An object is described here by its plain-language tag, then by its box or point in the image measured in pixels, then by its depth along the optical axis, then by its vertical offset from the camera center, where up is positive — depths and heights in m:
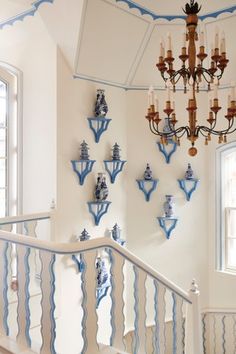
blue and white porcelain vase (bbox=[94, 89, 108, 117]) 4.04 +0.81
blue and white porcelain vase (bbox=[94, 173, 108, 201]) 4.05 -0.15
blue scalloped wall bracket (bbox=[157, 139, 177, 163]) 4.66 +0.36
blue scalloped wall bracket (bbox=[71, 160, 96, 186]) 3.87 +0.09
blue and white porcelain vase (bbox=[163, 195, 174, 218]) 4.64 -0.40
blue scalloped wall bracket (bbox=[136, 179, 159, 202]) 4.58 -0.14
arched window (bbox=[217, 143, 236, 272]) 4.86 -0.48
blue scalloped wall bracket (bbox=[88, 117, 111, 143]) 4.04 +0.58
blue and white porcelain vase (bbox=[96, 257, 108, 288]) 3.91 -1.08
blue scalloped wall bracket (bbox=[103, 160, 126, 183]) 4.23 +0.11
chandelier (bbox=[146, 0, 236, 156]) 2.46 +0.76
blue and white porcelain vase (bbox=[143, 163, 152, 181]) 4.55 +0.01
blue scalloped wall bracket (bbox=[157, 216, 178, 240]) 4.66 -0.64
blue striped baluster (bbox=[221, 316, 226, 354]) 4.91 -2.29
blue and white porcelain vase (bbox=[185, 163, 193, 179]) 4.73 +0.03
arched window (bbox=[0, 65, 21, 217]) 3.91 +0.35
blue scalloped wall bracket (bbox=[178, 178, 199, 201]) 4.73 -0.13
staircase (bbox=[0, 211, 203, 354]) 1.99 -0.80
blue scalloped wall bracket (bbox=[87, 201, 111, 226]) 4.02 -0.38
